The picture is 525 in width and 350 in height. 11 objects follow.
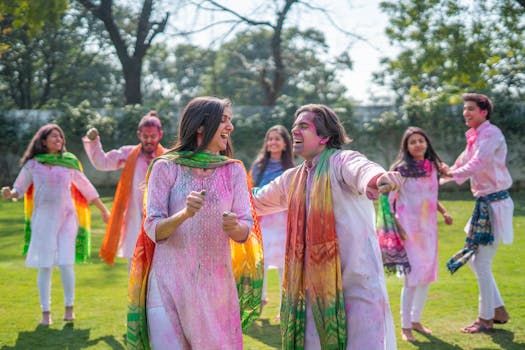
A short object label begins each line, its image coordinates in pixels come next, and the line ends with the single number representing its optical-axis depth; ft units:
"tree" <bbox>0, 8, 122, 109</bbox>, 109.91
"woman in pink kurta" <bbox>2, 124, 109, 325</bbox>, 23.79
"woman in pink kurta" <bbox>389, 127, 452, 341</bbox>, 21.93
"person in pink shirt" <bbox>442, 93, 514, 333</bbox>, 21.95
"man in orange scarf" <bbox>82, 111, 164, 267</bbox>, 23.72
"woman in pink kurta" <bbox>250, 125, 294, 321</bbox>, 25.73
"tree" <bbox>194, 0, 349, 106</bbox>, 81.25
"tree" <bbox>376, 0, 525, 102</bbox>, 66.69
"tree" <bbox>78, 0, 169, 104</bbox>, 85.20
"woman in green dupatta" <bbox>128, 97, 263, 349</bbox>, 12.00
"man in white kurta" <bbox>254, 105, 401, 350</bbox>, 12.82
